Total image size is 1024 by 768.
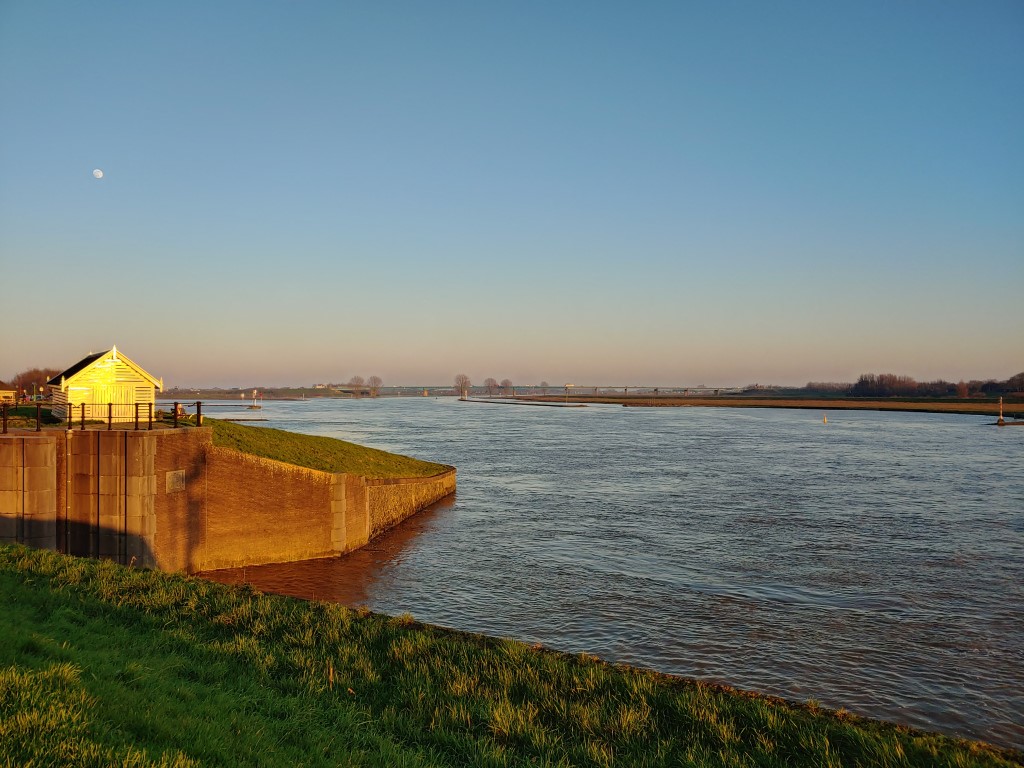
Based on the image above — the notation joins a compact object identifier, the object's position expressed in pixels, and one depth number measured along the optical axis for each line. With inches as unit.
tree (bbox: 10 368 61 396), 4282.7
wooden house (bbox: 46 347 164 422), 1066.7
